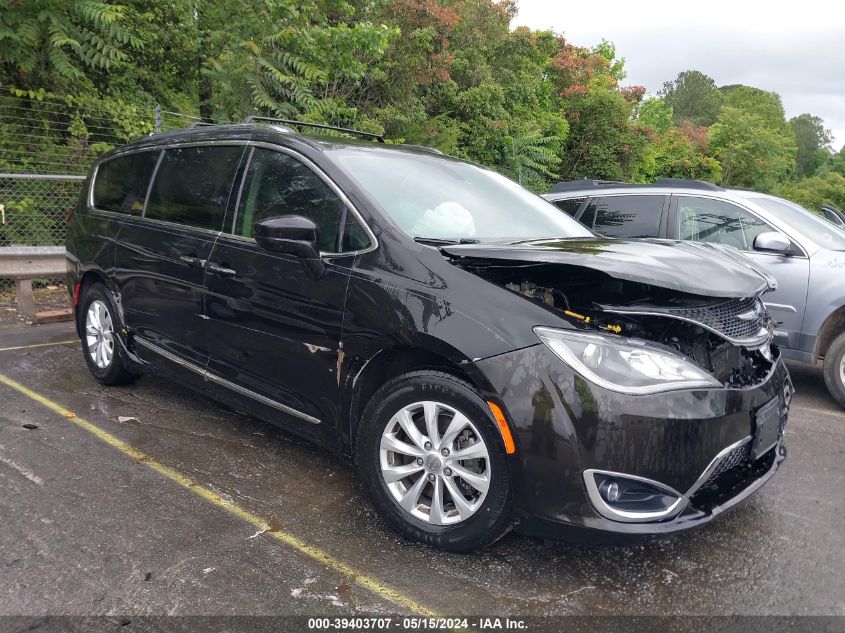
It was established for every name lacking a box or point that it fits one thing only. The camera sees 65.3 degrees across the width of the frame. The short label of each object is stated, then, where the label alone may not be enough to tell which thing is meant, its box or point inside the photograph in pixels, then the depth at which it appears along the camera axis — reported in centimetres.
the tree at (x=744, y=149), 3347
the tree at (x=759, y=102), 5994
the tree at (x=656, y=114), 2961
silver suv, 510
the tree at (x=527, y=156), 1553
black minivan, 240
